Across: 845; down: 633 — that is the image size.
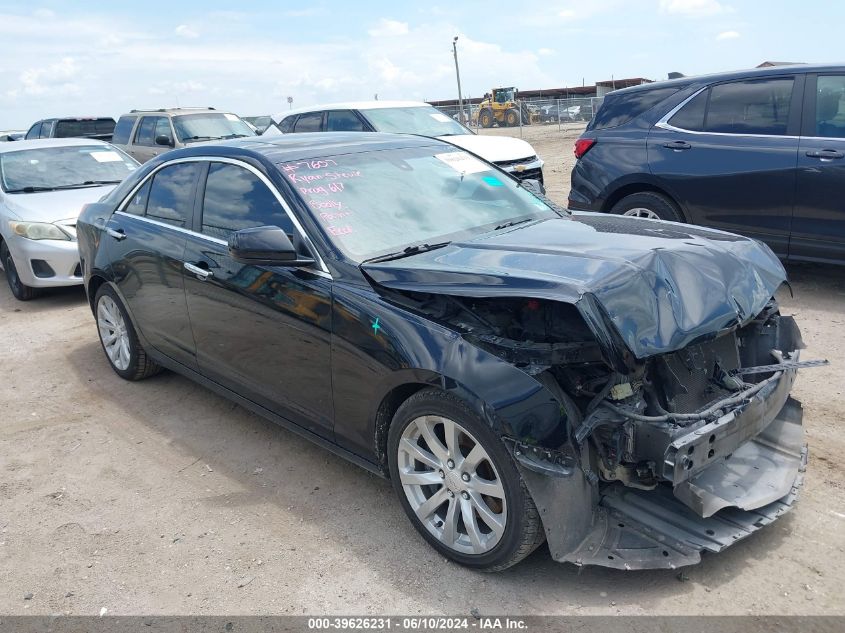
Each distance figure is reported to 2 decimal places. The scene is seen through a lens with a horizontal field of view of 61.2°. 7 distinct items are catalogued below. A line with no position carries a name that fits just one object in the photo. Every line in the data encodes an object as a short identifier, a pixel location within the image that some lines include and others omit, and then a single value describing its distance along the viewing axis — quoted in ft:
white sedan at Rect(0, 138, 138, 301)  25.11
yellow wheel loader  134.46
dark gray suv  19.66
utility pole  105.29
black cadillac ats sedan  9.01
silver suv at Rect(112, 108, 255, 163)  44.60
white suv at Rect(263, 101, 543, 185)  32.50
